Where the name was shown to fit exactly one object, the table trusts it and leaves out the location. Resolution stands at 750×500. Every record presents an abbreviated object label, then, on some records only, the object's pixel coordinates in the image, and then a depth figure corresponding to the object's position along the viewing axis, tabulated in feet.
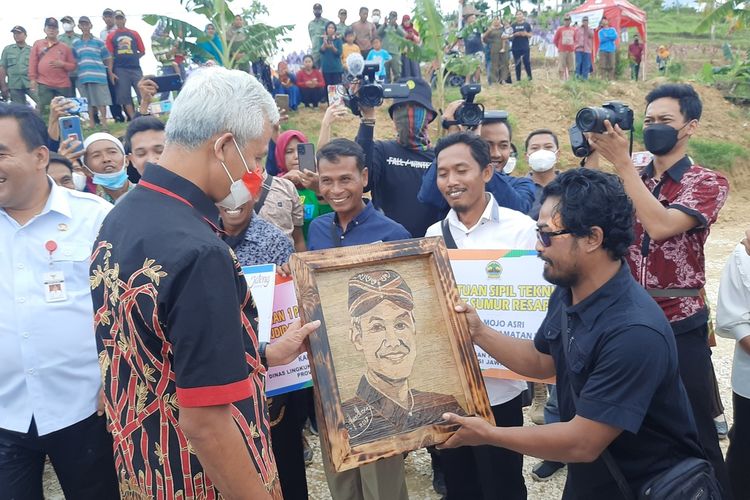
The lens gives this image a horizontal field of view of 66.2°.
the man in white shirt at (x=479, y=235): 10.54
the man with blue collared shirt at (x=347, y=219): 11.19
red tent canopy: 75.20
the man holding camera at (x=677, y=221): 10.11
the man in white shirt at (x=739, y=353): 10.44
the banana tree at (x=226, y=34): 37.19
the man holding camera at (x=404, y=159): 14.44
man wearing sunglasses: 6.81
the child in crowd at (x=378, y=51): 49.32
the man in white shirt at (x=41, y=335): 8.61
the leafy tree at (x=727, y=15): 50.21
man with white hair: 5.41
